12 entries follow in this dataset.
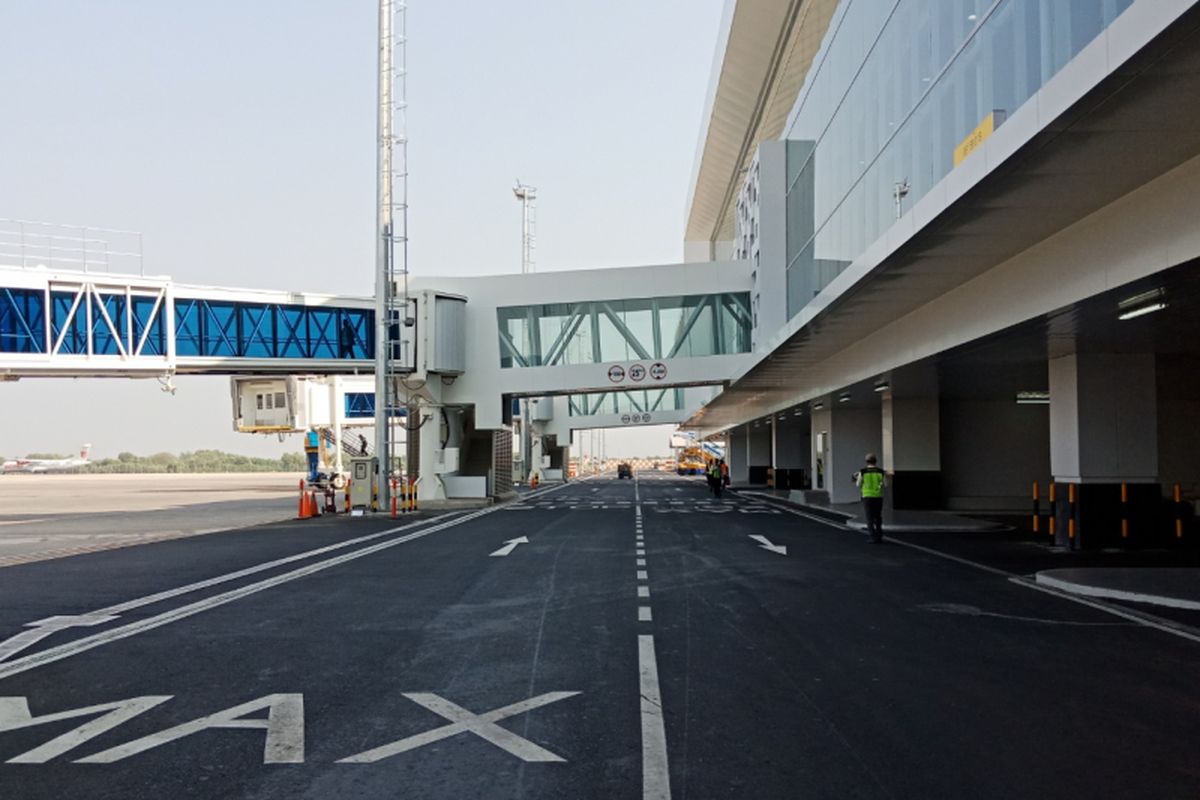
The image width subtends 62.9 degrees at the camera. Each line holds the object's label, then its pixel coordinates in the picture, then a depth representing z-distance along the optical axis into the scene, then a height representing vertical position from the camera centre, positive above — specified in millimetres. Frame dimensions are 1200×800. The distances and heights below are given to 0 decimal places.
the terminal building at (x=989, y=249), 9562 +2719
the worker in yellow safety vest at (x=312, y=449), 46562 -402
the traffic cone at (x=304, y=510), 29919 -2121
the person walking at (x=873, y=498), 20375 -1249
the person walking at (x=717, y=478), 43906 -1803
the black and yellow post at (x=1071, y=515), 18484 -1475
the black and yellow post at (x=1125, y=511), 18266 -1378
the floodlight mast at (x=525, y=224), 71188 +15678
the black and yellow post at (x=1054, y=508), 19312 -1413
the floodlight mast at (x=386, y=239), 31656 +6786
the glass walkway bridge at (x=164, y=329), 29688 +3785
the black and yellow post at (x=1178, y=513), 18656 -1454
